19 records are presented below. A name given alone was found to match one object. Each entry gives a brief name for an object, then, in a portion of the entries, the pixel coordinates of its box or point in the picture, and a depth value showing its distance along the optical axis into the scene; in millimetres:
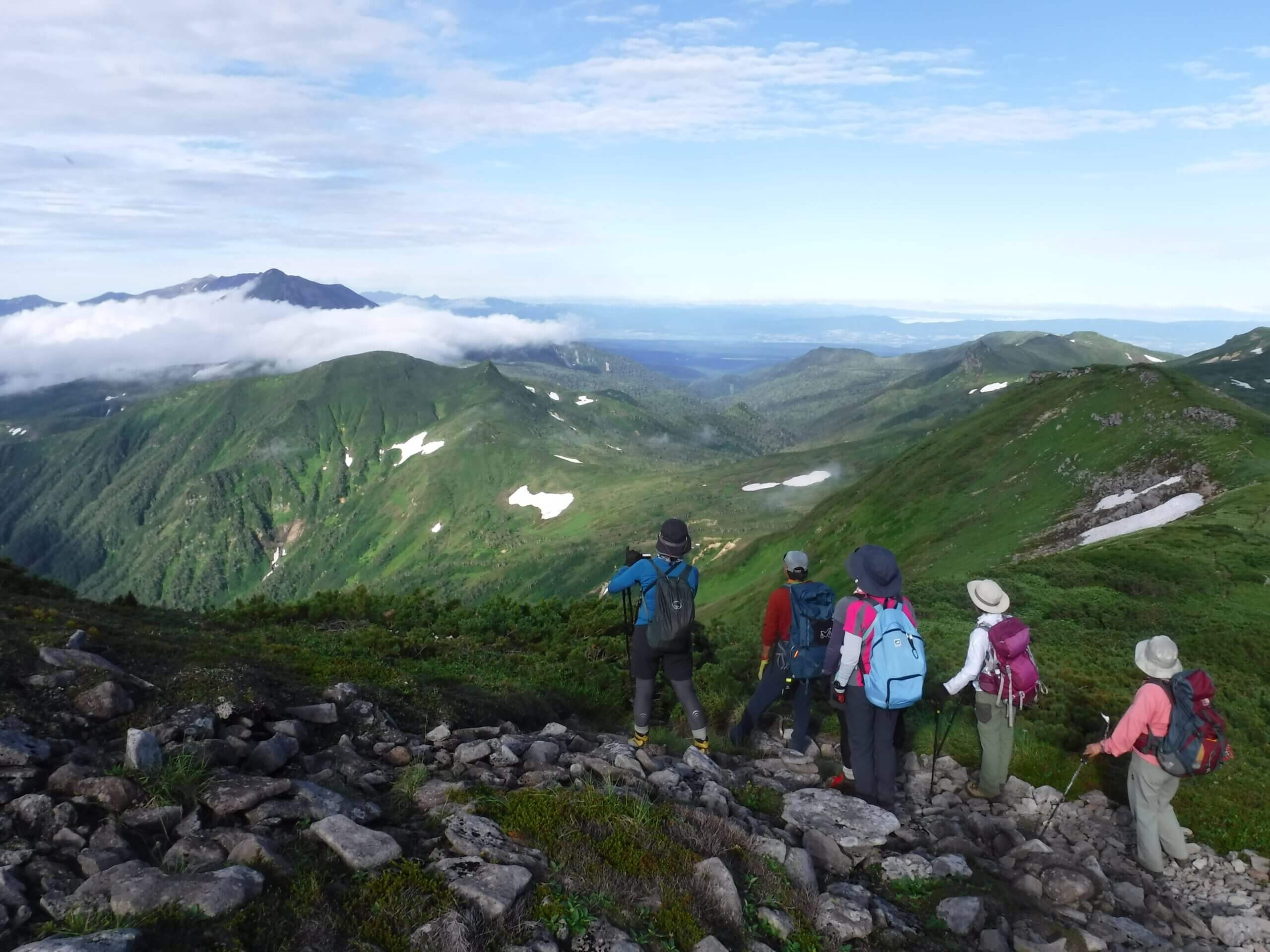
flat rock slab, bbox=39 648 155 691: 10055
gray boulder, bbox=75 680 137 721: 9164
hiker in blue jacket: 11883
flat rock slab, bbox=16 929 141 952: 5086
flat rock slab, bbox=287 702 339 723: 10578
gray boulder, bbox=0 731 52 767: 7582
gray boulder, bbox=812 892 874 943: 7387
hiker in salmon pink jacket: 9961
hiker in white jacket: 11477
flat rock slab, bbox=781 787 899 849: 9609
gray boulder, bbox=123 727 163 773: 7711
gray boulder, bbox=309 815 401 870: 6828
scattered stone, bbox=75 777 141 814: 7238
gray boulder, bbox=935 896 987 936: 7902
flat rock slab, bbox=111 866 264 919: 5746
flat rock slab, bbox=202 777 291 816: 7422
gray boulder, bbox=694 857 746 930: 7094
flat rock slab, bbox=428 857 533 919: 6418
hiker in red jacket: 12844
